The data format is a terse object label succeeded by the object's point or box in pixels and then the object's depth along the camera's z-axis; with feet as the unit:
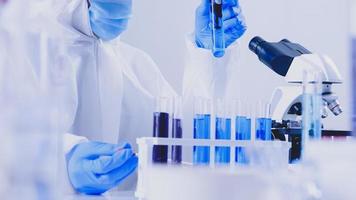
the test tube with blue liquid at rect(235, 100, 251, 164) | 4.12
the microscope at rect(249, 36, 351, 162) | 4.54
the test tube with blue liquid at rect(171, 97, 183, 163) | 4.06
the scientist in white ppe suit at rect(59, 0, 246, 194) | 5.27
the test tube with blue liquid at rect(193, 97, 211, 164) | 4.06
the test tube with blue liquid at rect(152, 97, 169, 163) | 4.01
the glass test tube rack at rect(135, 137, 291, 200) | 3.95
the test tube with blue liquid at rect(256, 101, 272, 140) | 4.16
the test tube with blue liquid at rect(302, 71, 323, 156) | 3.77
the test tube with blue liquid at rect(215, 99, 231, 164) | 4.07
